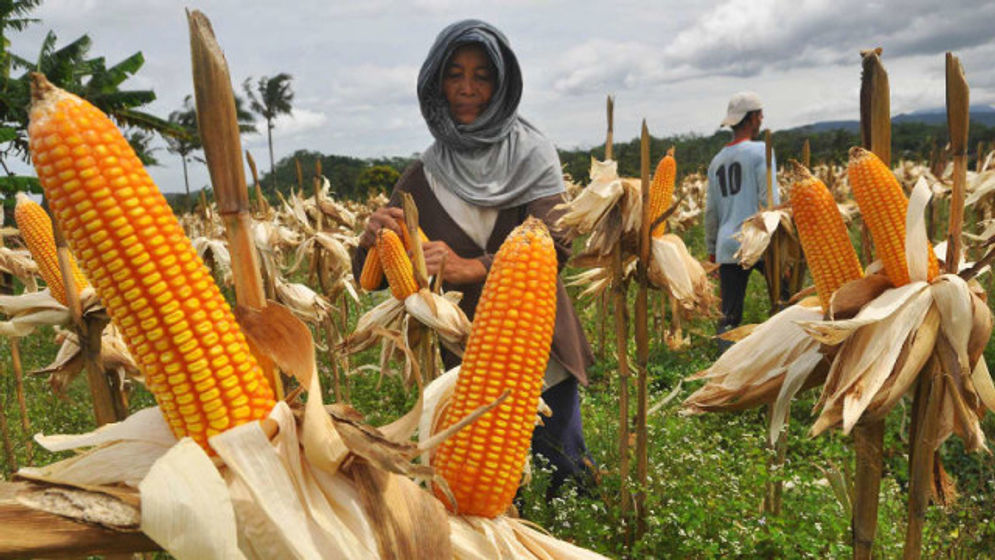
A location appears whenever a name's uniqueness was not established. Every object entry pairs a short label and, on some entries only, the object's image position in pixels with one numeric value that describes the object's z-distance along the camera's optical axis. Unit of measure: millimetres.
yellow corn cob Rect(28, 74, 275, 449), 769
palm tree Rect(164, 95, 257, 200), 49625
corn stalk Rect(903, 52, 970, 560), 1258
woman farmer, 2791
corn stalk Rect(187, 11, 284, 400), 692
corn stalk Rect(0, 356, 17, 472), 3346
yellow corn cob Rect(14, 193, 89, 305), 1877
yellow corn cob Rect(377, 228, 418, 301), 2361
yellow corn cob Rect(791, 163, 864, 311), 1479
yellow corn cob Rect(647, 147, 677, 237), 2871
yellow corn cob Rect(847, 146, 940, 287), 1404
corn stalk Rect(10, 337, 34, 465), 3770
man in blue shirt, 5492
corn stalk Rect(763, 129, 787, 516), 2930
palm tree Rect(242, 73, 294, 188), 57250
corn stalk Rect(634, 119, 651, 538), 2479
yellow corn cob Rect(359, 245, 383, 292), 2684
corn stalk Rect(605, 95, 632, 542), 2699
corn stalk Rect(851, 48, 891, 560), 1315
